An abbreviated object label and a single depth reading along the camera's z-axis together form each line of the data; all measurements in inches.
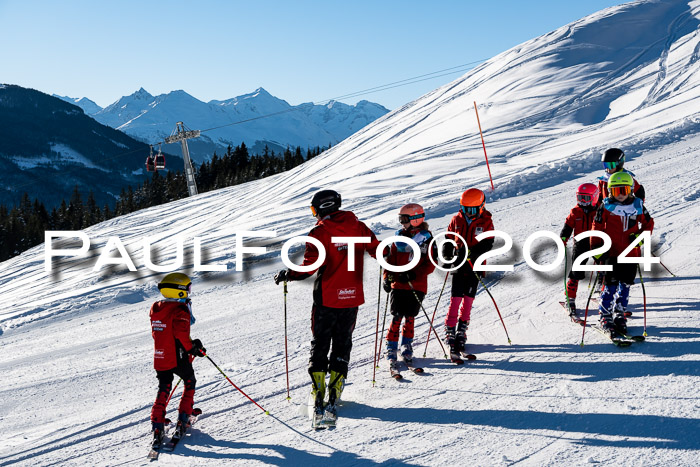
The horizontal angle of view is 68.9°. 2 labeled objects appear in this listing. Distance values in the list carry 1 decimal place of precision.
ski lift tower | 1471.5
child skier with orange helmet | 209.3
